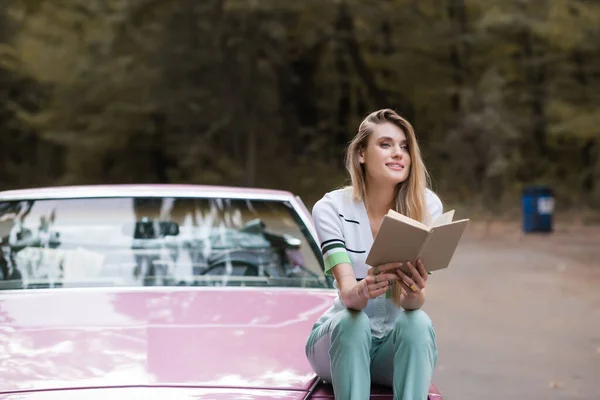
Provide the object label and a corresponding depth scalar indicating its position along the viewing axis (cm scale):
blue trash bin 1942
